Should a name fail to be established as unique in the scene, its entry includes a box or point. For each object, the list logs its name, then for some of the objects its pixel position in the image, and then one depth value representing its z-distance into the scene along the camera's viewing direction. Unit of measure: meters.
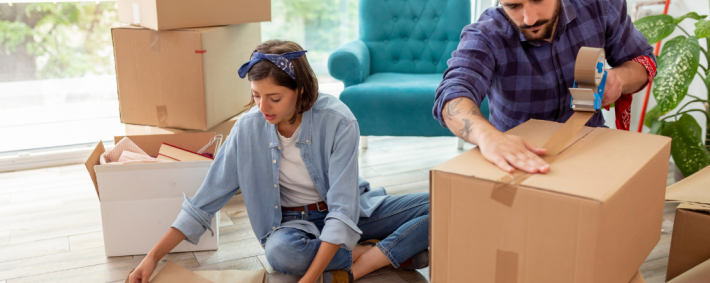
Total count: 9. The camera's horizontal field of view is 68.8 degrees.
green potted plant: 1.77
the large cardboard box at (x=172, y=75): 1.68
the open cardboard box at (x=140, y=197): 1.43
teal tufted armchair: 2.34
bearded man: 1.02
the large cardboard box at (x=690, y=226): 1.07
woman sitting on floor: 1.23
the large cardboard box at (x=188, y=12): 1.62
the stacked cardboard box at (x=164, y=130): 1.80
